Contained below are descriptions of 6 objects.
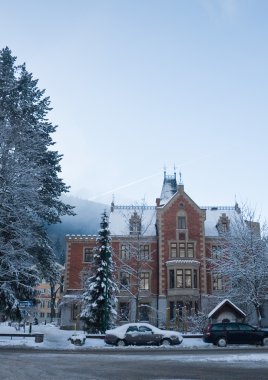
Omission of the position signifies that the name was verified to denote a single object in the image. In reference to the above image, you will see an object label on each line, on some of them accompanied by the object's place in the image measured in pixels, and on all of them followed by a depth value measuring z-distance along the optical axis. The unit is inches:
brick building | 1904.5
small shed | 1375.5
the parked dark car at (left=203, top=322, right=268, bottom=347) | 1106.7
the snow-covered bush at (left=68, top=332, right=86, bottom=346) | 1100.5
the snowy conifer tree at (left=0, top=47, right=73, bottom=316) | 1039.0
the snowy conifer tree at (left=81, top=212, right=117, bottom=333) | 1424.7
